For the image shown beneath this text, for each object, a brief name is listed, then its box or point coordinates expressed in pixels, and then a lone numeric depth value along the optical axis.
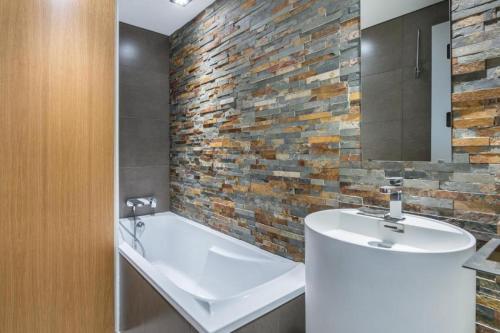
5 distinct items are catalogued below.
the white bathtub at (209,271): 1.16
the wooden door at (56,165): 1.33
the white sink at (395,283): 0.77
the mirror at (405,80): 1.08
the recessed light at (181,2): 2.28
